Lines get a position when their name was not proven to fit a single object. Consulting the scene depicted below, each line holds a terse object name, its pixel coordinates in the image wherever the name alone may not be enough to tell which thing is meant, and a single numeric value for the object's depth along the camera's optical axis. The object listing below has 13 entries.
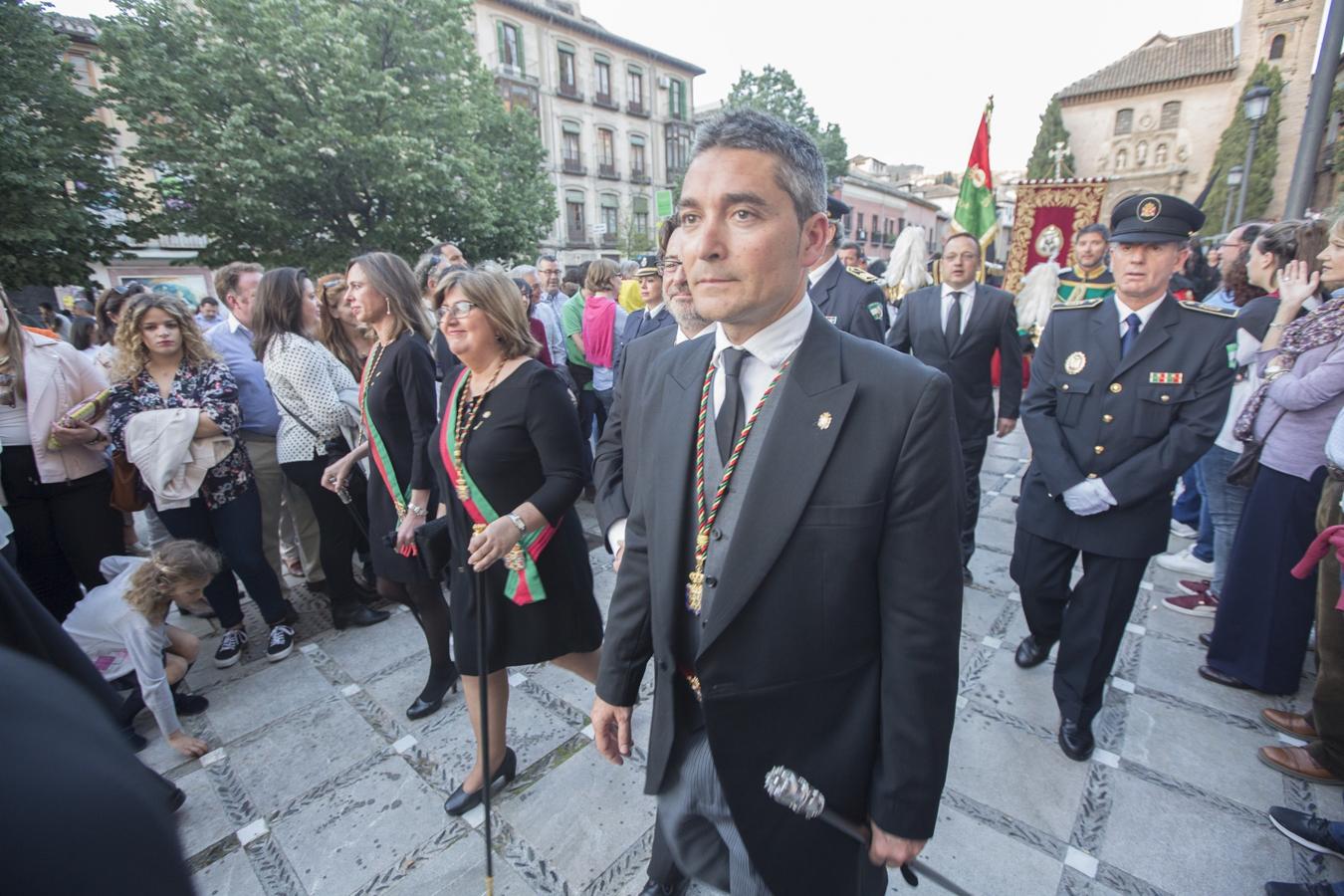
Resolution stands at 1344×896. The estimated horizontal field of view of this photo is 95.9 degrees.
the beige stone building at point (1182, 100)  29.58
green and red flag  6.50
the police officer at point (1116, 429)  2.45
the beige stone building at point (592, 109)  29.31
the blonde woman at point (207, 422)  3.36
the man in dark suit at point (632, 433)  2.11
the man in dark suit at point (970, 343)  4.05
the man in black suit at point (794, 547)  1.25
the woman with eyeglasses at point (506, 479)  2.42
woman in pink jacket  3.23
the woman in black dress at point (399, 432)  2.97
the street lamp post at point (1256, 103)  8.84
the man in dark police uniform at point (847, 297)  3.78
